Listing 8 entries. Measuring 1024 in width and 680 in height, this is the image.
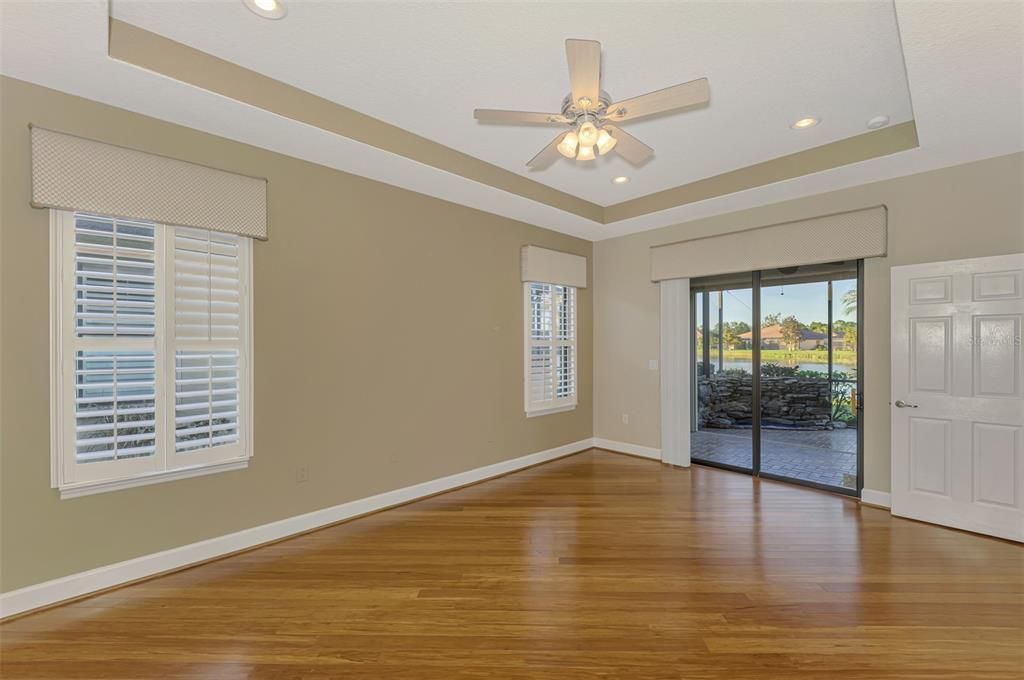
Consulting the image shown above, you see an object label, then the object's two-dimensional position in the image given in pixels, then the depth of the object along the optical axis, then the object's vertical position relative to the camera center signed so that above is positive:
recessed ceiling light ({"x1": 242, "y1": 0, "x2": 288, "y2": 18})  2.00 +1.59
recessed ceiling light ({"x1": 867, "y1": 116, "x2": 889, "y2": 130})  3.04 +1.58
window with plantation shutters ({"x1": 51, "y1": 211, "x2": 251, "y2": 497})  2.34 -0.07
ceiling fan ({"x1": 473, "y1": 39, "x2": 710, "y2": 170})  1.95 +1.19
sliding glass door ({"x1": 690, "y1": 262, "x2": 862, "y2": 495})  4.07 -0.36
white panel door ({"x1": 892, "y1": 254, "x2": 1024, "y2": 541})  3.04 -0.41
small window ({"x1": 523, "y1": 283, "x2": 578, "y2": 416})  4.94 -0.10
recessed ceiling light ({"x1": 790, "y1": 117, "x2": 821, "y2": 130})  3.08 +1.58
